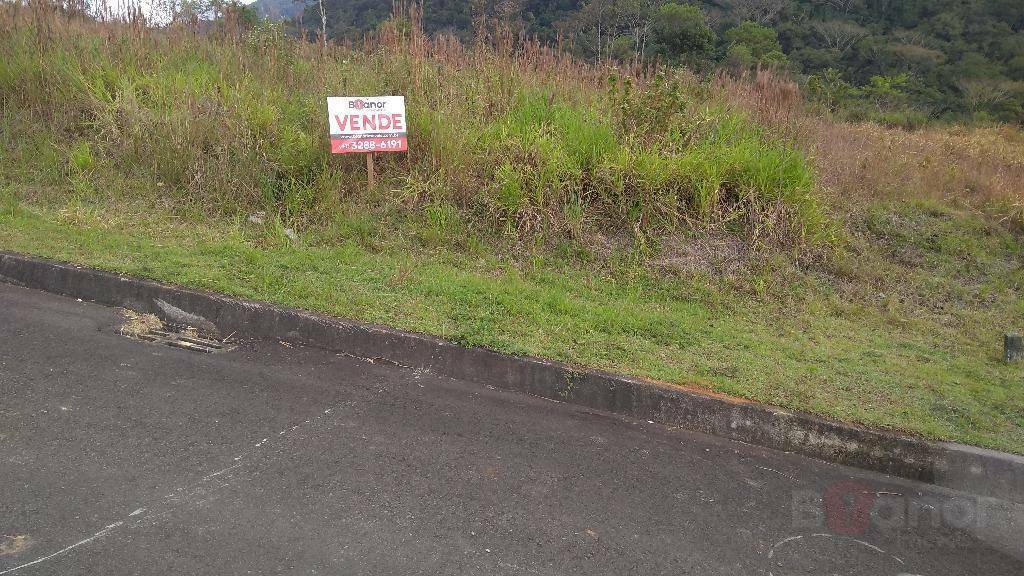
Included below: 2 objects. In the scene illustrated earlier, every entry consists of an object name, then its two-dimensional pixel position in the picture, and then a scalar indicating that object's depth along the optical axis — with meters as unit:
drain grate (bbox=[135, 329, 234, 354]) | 5.67
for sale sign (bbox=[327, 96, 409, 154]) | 8.11
